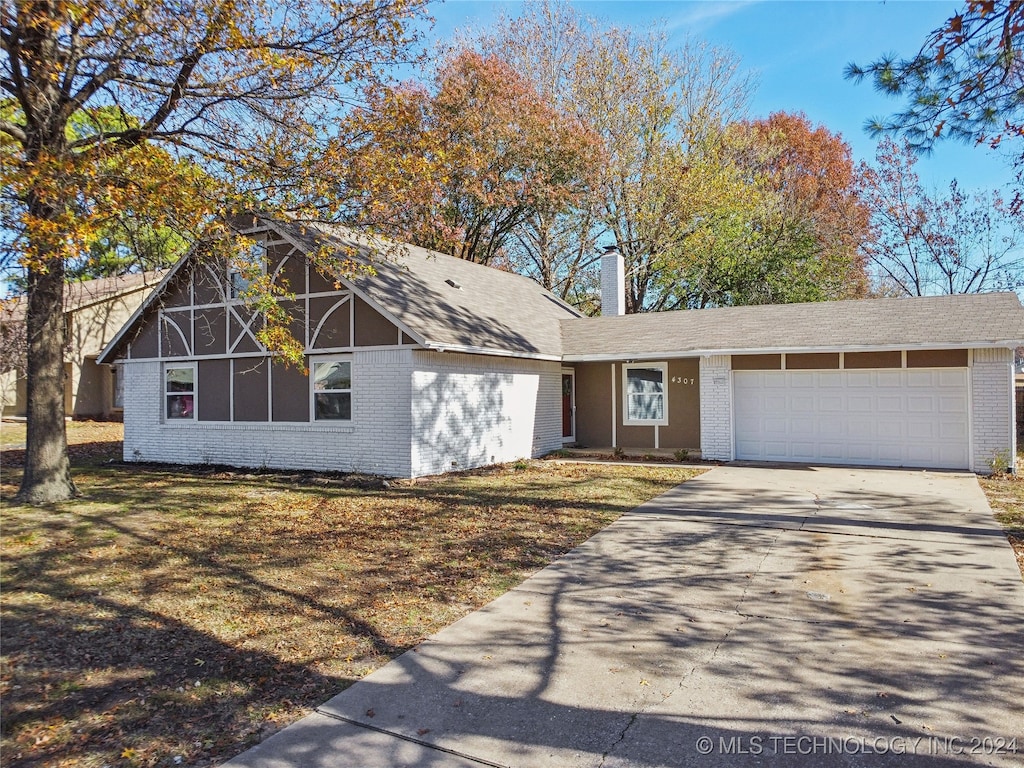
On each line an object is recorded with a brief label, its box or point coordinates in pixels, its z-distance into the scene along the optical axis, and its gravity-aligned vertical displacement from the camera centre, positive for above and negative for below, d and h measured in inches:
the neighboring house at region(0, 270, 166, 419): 1021.2 +62.7
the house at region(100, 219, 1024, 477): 500.7 +13.9
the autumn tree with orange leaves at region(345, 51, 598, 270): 953.5 +364.5
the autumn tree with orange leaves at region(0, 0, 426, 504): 311.3 +158.9
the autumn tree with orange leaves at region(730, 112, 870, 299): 1071.6 +327.0
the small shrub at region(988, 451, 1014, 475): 484.1 -56.5
